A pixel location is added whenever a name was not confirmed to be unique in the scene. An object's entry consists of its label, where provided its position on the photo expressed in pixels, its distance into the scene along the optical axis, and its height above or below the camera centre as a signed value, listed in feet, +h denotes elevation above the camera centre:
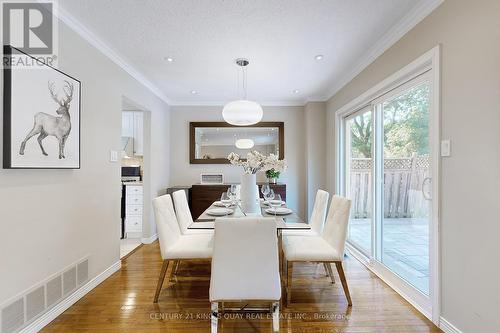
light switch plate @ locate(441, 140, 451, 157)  6.04 +0.41
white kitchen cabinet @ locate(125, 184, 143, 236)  14.26 -2.18
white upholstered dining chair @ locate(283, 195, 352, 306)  7.29 -2.38
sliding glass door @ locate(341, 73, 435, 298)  7.63 -0.56
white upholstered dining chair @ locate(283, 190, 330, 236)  9.10 -1.93
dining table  6.91 -1.59
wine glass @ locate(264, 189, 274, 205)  9.62 -1.13
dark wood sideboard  15.26 -1.73
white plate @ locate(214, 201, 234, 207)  9.78 -1.47
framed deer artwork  5.60 +1.18
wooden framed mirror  16.66 +1.60
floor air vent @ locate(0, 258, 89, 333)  5.63 -3.24
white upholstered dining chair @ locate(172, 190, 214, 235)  9.20 -1.72
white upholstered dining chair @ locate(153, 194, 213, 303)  7.46 -2.37
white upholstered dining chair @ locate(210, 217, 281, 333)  5.65 -2.21
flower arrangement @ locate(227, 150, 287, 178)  8.18 +0.06
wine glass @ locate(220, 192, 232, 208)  9.39 -1.27
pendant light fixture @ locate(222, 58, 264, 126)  9.32 +1.88
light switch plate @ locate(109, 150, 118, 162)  9.61 +0.33
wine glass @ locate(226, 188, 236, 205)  9.35 -1.11
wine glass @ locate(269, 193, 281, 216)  9.13 -1.44
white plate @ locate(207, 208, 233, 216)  8.16 -1.48
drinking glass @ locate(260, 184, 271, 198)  9.46 -0.86
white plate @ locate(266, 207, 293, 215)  8.29 -1.47
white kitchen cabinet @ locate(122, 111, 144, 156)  15.81 +2.20
